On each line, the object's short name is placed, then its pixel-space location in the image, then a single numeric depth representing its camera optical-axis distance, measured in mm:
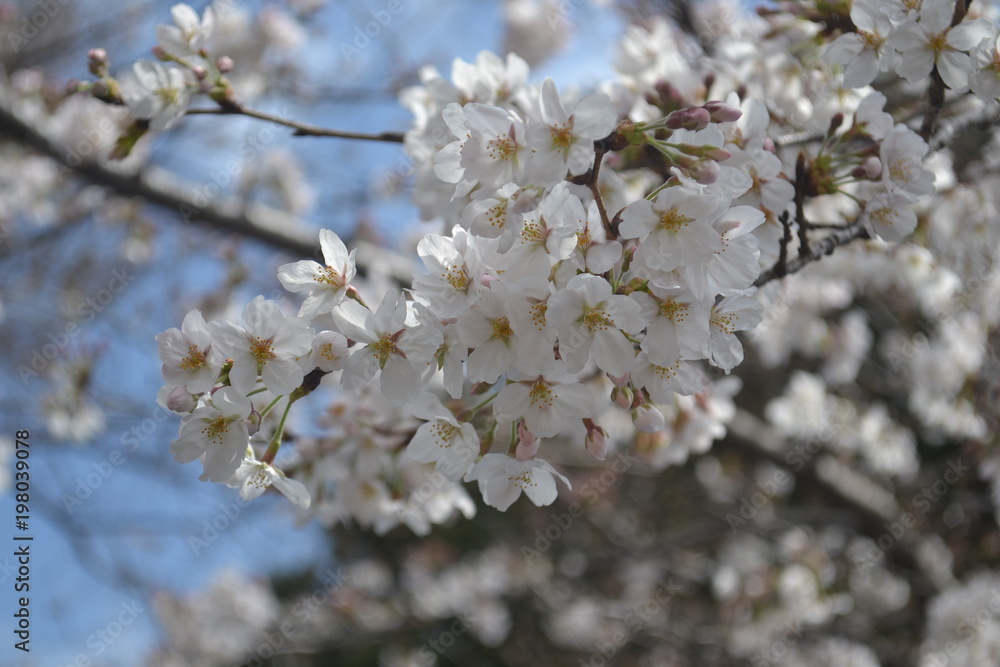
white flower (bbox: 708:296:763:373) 527
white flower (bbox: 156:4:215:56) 625
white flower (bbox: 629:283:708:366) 501
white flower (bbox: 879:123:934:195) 563
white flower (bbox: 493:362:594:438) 520
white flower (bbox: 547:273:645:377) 493
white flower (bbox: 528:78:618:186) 506
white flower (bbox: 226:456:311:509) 547
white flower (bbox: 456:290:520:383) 507
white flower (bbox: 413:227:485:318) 508
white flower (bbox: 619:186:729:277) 497
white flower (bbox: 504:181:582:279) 503
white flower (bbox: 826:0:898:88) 585
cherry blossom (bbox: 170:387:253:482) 523
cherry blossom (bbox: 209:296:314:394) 519
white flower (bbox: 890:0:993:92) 555
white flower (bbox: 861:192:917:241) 562
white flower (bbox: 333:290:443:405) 513
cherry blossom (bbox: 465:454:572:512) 539
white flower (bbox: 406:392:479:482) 542
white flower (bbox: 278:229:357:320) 532
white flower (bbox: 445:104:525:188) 512
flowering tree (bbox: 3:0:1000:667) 506
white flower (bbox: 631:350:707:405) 517
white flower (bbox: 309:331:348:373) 518
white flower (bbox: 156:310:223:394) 523
